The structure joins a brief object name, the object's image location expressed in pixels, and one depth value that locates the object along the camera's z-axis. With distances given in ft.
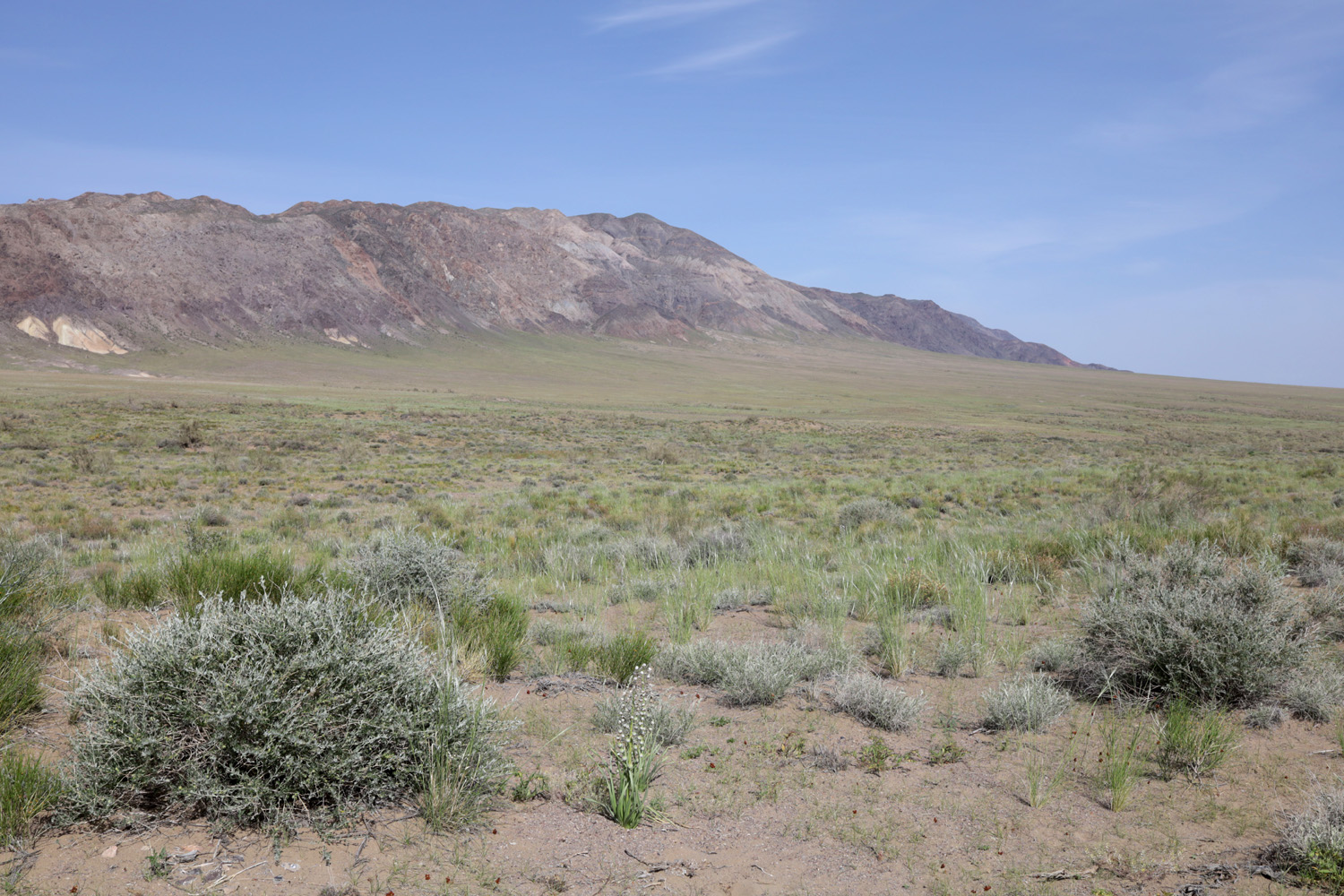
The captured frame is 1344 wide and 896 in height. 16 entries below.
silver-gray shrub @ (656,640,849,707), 17.26
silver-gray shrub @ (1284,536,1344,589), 25.94
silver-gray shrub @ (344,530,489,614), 22.09
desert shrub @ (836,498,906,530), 47.13
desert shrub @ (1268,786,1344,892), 10.34
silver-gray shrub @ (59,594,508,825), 11.18
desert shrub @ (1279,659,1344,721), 16.05
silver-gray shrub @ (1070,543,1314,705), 16.62
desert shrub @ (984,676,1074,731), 15.94
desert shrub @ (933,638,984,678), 19.40
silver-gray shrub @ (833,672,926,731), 16.12
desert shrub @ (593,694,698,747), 14.57
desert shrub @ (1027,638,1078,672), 19.10
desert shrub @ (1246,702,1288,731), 15.75
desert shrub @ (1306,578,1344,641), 21.04
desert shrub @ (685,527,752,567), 34.01
